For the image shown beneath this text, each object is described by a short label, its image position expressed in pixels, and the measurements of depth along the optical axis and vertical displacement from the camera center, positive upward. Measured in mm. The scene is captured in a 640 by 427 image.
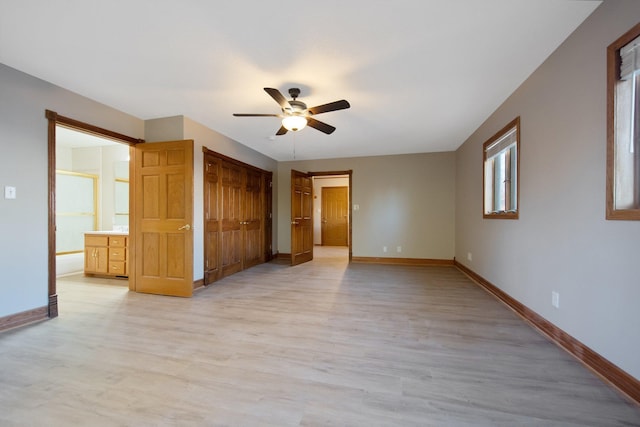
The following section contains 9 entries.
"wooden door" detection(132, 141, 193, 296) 3562 -96
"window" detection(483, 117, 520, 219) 3107 +530
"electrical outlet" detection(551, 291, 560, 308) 2258 -746
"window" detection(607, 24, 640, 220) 1621 +525
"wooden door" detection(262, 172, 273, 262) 6195 -94
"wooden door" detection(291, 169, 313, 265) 5805 -141
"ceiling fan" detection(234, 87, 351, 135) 2648 +1070
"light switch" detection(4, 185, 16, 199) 2506 +171
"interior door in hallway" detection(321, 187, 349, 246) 9586 -170
